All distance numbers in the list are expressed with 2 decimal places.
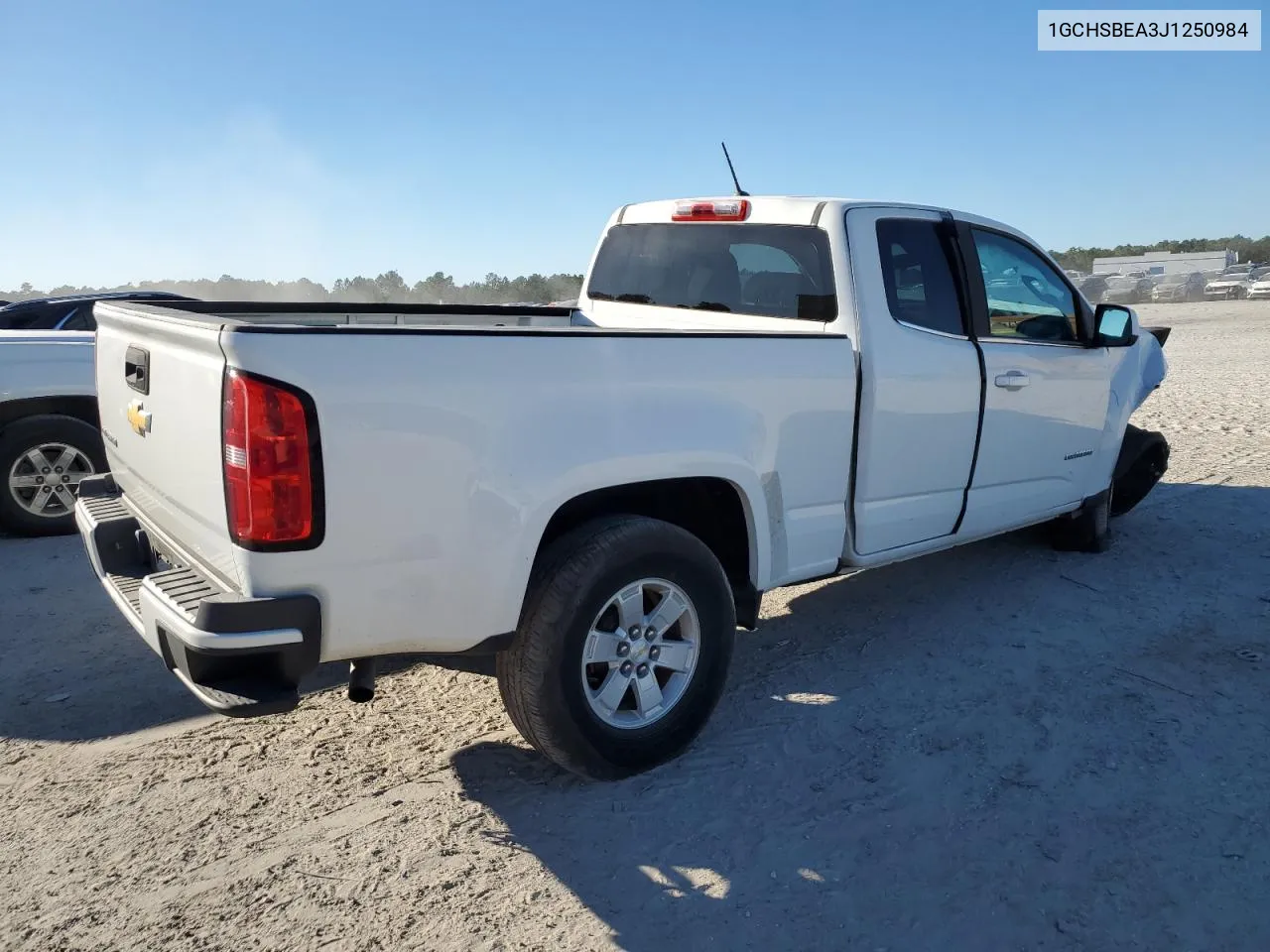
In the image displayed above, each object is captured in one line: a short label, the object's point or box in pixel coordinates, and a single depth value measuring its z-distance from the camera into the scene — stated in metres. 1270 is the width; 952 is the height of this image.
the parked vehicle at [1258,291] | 39.03
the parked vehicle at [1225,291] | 40.38
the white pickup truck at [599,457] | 2.62
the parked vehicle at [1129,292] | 41.53
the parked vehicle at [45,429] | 6.36
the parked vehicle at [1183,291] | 41.25
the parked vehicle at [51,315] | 8.51
